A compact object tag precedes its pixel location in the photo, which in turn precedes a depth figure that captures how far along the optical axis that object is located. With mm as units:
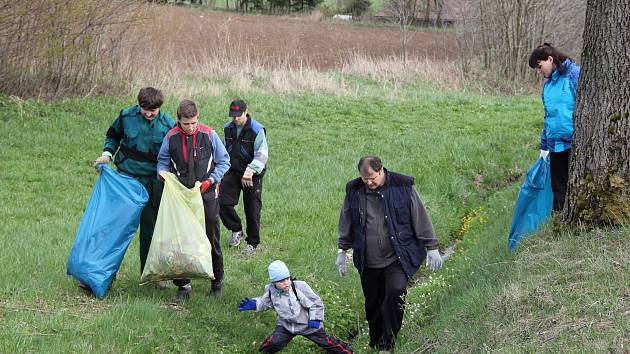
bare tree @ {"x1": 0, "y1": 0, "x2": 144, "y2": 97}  15664
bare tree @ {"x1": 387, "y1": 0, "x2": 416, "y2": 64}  30314
